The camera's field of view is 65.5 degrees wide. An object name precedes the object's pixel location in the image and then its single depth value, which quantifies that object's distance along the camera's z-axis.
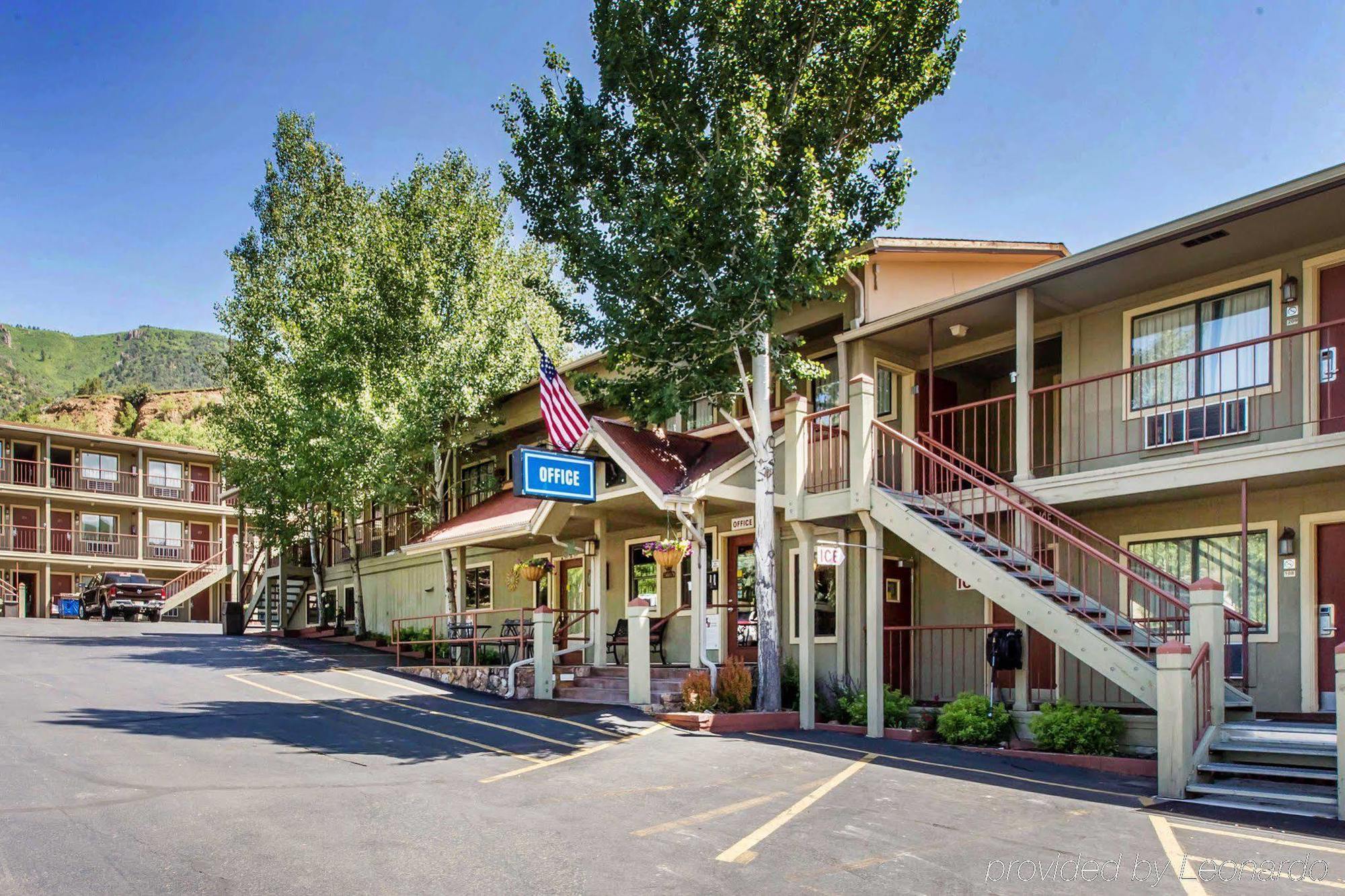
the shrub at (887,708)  13.88
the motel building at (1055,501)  11.41
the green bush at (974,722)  12.73
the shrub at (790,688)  15.59
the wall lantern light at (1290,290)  12.72
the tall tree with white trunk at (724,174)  14.09
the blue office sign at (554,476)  15.86
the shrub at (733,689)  14.79
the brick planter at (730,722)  13.92
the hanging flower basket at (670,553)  15.79
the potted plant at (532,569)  20.69
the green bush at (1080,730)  11.70
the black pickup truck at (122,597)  39.62
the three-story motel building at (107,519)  45.09
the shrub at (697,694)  14.66
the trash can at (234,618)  33.80
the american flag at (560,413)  17.11
